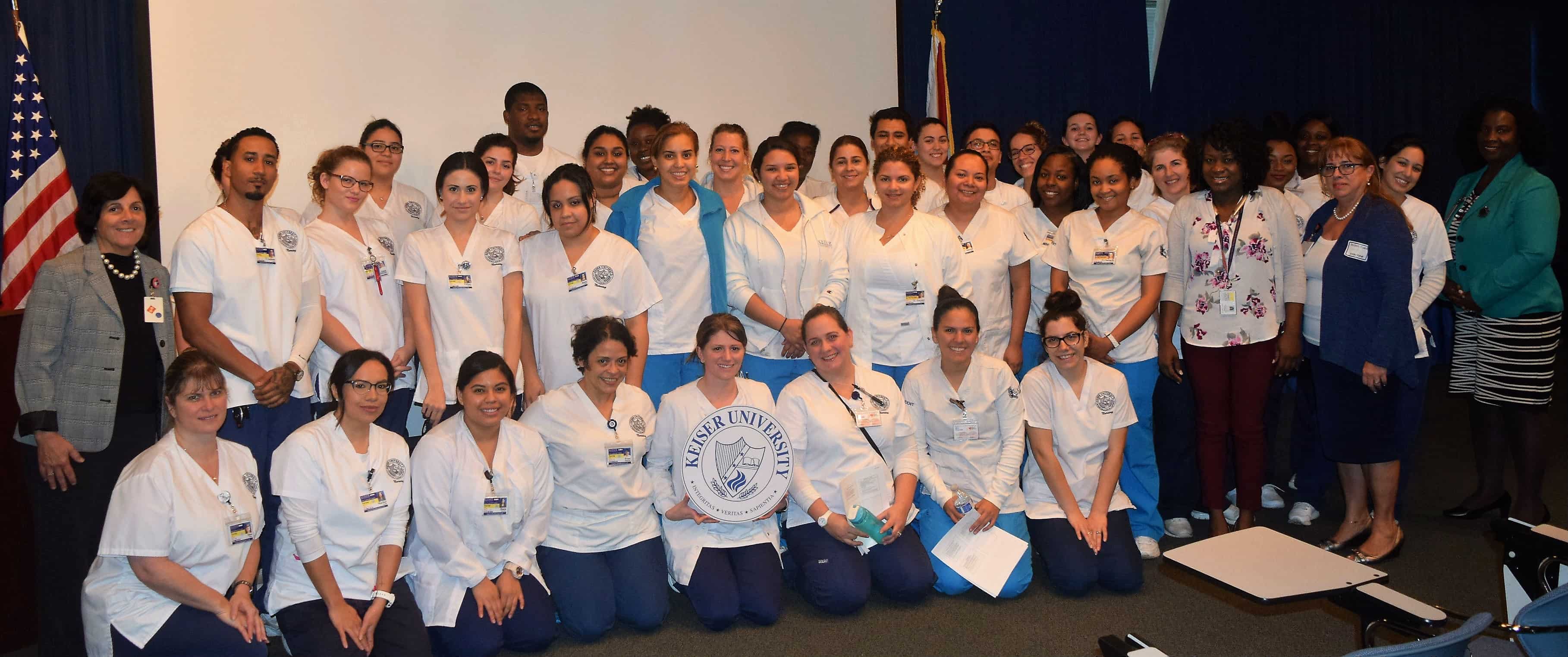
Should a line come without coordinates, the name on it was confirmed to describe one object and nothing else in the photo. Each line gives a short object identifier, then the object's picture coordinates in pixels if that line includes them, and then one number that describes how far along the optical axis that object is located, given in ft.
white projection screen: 15.69
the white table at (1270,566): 7.22
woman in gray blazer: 10.40
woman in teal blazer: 14.06
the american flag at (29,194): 14.30
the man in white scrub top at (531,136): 15.93
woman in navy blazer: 12.73
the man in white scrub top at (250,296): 11.11
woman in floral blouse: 13.62
